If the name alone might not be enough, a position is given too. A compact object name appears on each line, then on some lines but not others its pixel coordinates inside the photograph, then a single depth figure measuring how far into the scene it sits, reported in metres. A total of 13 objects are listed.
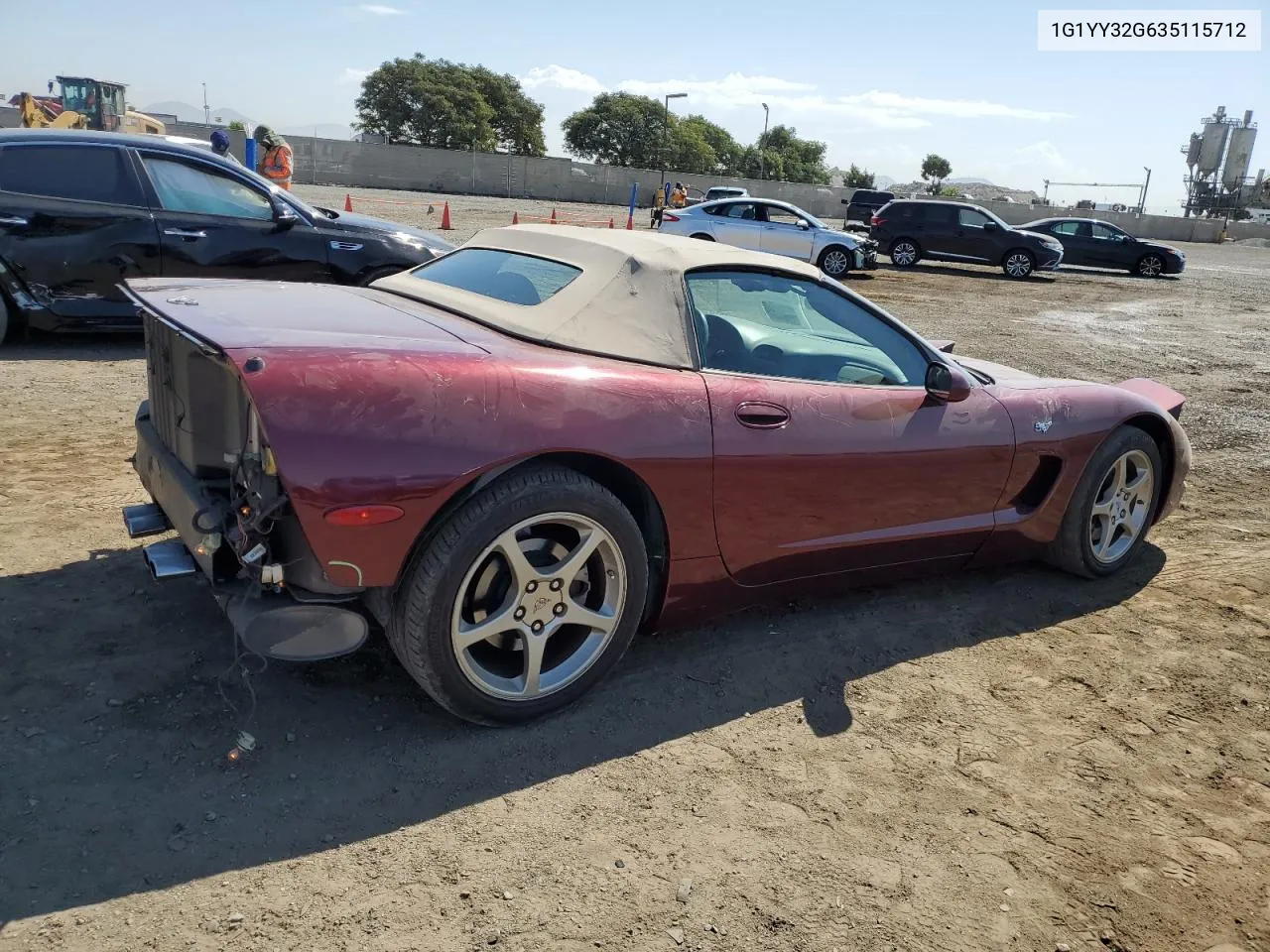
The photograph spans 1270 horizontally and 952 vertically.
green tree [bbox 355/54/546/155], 78.88
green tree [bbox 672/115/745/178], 110.38
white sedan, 18.64
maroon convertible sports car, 2.58
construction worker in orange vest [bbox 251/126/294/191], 13.01
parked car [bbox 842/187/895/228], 32.62
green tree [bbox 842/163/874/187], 85.12
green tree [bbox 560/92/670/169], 92.94
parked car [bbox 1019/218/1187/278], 23.59
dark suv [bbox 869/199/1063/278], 21.72
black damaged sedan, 6.92
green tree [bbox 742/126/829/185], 110.94
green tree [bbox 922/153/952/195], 118.81
